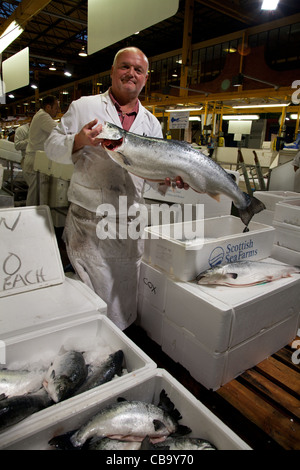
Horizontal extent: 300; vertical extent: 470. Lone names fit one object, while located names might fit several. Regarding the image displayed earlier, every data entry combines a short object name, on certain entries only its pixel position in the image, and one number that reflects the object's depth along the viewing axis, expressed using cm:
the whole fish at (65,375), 125
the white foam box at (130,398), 102
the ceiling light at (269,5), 320
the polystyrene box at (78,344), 144
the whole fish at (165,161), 187
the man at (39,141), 570
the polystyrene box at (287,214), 322
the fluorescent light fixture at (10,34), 478
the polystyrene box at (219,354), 209
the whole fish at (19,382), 127
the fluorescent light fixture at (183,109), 1127
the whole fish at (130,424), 109
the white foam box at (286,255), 314
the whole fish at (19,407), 104
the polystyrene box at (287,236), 316
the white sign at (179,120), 849
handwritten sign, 191
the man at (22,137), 751
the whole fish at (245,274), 232
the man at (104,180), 214
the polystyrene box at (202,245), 237
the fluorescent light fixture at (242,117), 1123
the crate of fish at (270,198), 381
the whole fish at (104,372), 137
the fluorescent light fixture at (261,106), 893
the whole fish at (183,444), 105
